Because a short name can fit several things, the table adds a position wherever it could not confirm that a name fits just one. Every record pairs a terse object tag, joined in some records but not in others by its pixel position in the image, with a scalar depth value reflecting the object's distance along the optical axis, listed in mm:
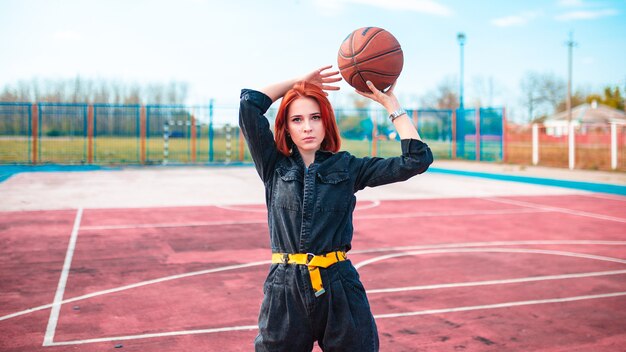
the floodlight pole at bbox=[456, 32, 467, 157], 27822
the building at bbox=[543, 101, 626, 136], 77438
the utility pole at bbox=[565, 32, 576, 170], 21361
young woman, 2520
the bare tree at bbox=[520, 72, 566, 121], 75688
